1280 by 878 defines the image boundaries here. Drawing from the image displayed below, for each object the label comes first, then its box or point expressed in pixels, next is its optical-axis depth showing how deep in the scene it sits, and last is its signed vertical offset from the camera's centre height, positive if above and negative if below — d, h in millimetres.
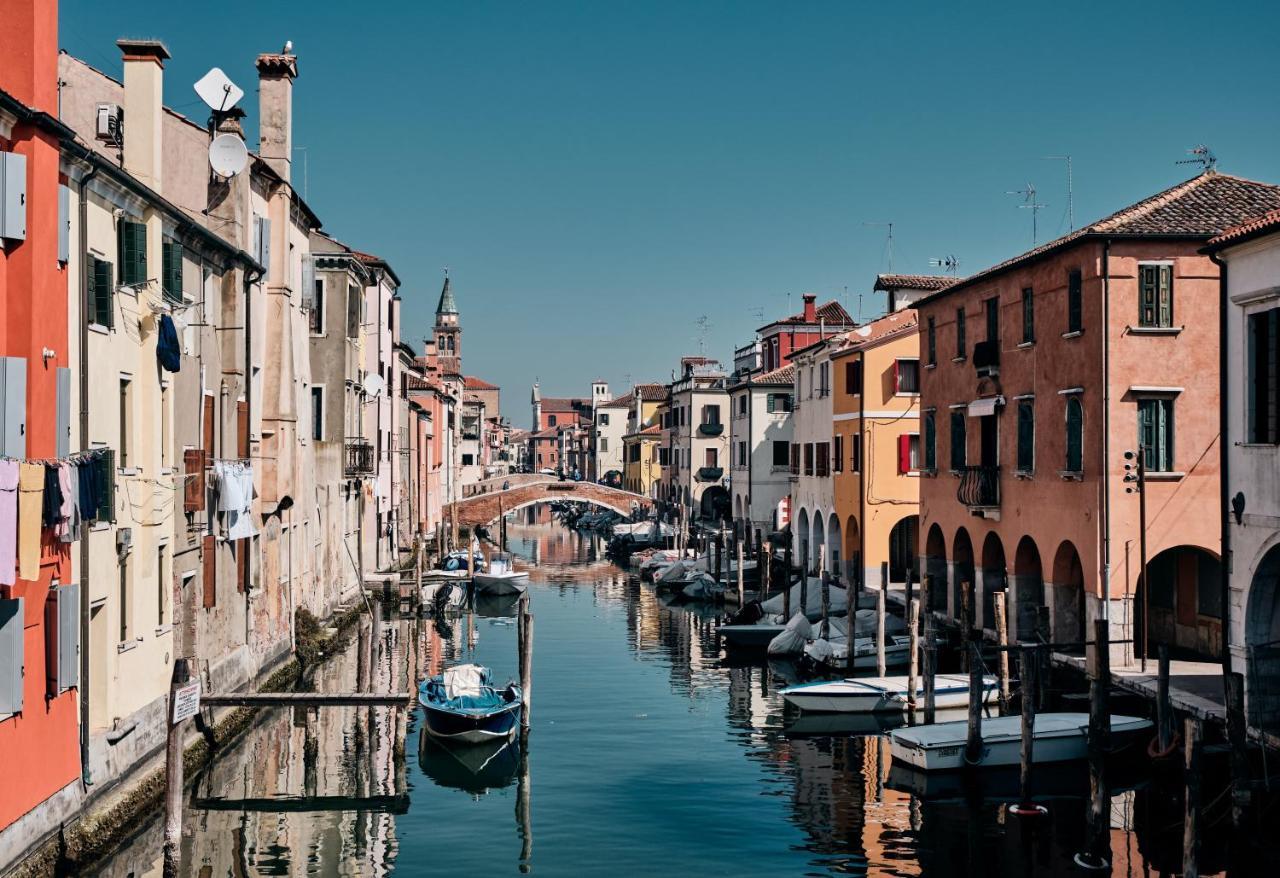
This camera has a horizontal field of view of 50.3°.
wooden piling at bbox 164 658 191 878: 16641 -4103
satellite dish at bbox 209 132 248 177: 25250 +5693
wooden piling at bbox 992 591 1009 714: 26344 -3842
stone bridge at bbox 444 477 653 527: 78438 -2297
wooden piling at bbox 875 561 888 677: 30984 -4050
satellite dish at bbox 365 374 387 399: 44750 +2523
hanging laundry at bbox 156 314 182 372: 20094 +1710
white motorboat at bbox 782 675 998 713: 27969 -4933
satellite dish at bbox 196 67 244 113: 26234 +7145
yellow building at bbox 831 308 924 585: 40688 +710
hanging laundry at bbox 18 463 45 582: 13805 -611
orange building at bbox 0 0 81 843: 13805 +860
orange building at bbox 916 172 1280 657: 25078 +831
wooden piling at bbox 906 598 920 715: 28203 -4130
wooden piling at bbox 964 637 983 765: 20562 -3968
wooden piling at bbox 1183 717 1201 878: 14547 -3776
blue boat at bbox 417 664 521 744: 24922 -4590
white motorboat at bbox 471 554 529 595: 51531 -4597
